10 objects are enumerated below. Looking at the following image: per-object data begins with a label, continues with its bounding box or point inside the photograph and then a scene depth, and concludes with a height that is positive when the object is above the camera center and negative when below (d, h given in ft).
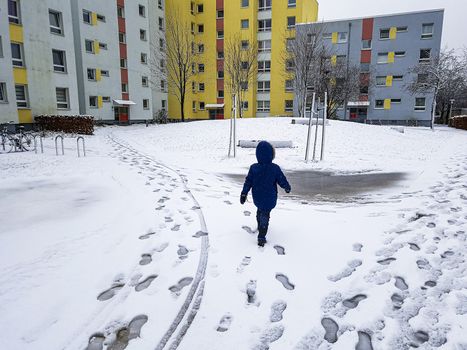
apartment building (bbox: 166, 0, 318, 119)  131.34 +31.96
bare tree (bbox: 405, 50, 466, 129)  91.45 +14.56
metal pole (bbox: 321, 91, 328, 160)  34.78 -3.19
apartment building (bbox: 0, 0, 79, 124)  64.13 +12.45
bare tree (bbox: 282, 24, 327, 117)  80.18 +16.20
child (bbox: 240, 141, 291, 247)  12.34 -2.39
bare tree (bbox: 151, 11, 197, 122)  120.57 +24.98
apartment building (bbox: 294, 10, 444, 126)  115.24 +24.41
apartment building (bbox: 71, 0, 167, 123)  94.84 +19.59
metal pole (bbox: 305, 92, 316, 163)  34.14 -2.30
